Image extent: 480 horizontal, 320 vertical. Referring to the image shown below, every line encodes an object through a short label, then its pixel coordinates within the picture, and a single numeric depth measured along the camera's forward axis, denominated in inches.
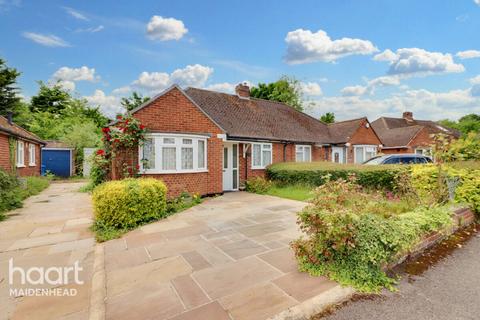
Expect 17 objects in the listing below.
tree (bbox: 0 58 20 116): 1028.5
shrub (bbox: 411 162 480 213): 244.4
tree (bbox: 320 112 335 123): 1405.0
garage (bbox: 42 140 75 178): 810.8
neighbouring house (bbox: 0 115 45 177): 457.7
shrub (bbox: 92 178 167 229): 222.2
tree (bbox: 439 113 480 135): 1543.6
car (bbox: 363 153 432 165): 467.8
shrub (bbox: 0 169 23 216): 306.2
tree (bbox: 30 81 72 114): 1294.3
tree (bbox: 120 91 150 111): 768.9
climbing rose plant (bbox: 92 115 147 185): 309.4
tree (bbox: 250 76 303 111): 1188.5
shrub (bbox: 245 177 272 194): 448.8
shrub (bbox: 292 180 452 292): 122.0
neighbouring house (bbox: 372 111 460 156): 905.5
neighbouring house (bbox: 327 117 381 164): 682.8
